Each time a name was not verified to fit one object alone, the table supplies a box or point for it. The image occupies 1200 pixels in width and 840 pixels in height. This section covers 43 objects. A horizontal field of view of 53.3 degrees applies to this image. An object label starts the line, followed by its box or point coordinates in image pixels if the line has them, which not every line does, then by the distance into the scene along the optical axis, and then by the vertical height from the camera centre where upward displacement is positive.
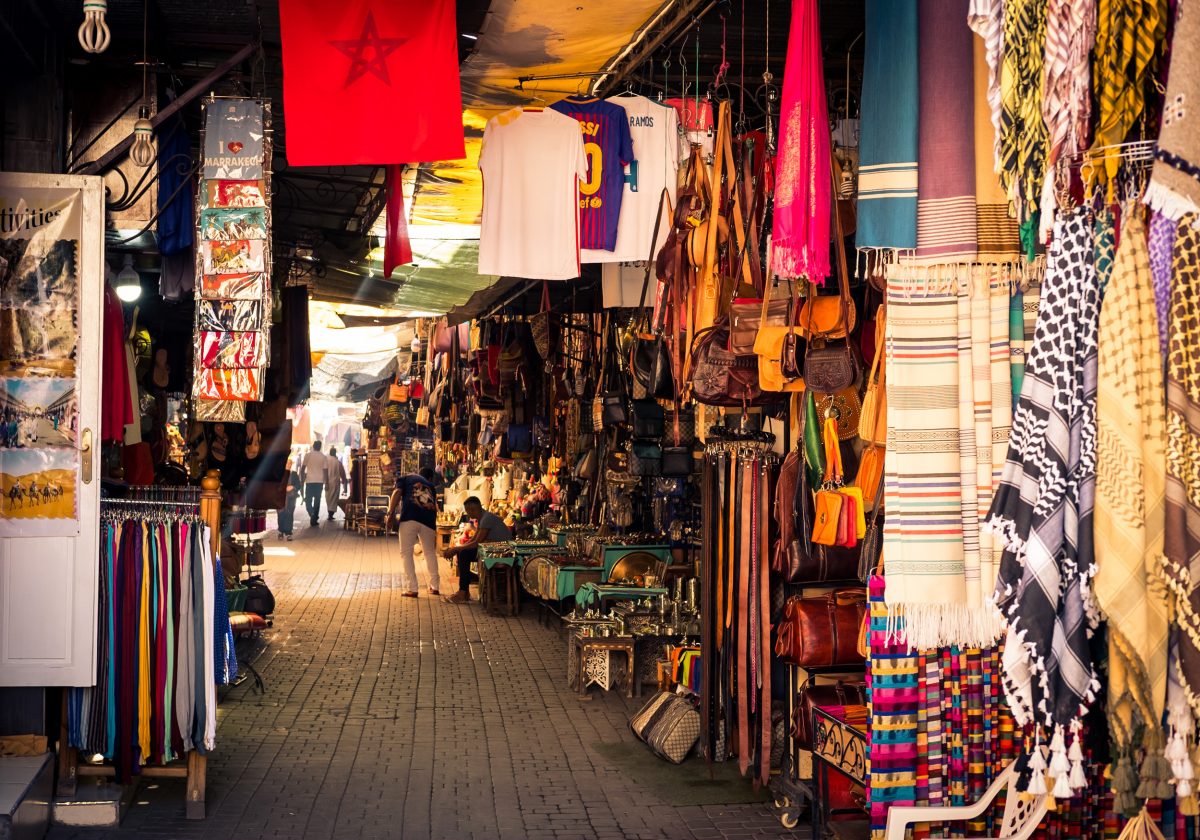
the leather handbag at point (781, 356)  5.19 +0.35
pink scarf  4.14 +0.97
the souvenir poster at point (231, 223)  5.66 +1.03
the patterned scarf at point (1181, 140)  2.39 +0.59
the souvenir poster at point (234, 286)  5.68 +0.73
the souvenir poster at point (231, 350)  5.79 +0.43
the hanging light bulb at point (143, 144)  5.56 +1.38
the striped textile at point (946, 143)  3.61 +0.89
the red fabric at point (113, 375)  6.67 +0.36
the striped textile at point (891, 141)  3.66 +0.91
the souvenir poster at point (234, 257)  5.68 +0.87
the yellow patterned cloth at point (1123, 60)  2.69 +0.85
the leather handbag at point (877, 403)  4.85 +0.13
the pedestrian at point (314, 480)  25.78 -0.90
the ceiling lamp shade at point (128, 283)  7.67 +1.01
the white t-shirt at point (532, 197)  5.97 +1.21
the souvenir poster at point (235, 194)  5.67 +1.16
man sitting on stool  14.59 -1.23
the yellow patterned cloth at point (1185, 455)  2.52 -0.04
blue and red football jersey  5.96 +1.36
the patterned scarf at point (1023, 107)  2.97 +0.83
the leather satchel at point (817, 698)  5.55 -1.22
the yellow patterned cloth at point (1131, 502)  2.56 -0.14
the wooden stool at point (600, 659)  8.87 -1.67
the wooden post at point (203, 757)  5.88 -1.58
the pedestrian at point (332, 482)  26.94 -0.99
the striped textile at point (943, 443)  3.62 -0.02
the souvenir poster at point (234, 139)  5.68 +1.43
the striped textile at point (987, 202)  3.60 +0.71
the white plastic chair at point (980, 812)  4.05 -1.30
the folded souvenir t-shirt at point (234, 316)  5.79 +0.60
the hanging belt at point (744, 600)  6.16 -0.85
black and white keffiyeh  2.71 -0.18
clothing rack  5.80 -1.62
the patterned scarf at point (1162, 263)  2.56 +0.37
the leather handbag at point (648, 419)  10.29 +0.16
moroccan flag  5.21 +1.58
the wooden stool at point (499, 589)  13.65 -1.75
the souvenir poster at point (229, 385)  5.76 +0.26
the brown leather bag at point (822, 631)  5.57 -0.91
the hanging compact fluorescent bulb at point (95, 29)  4.51 +1.56
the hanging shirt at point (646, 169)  6.01 +1.35
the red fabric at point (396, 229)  6.87 +1.24
